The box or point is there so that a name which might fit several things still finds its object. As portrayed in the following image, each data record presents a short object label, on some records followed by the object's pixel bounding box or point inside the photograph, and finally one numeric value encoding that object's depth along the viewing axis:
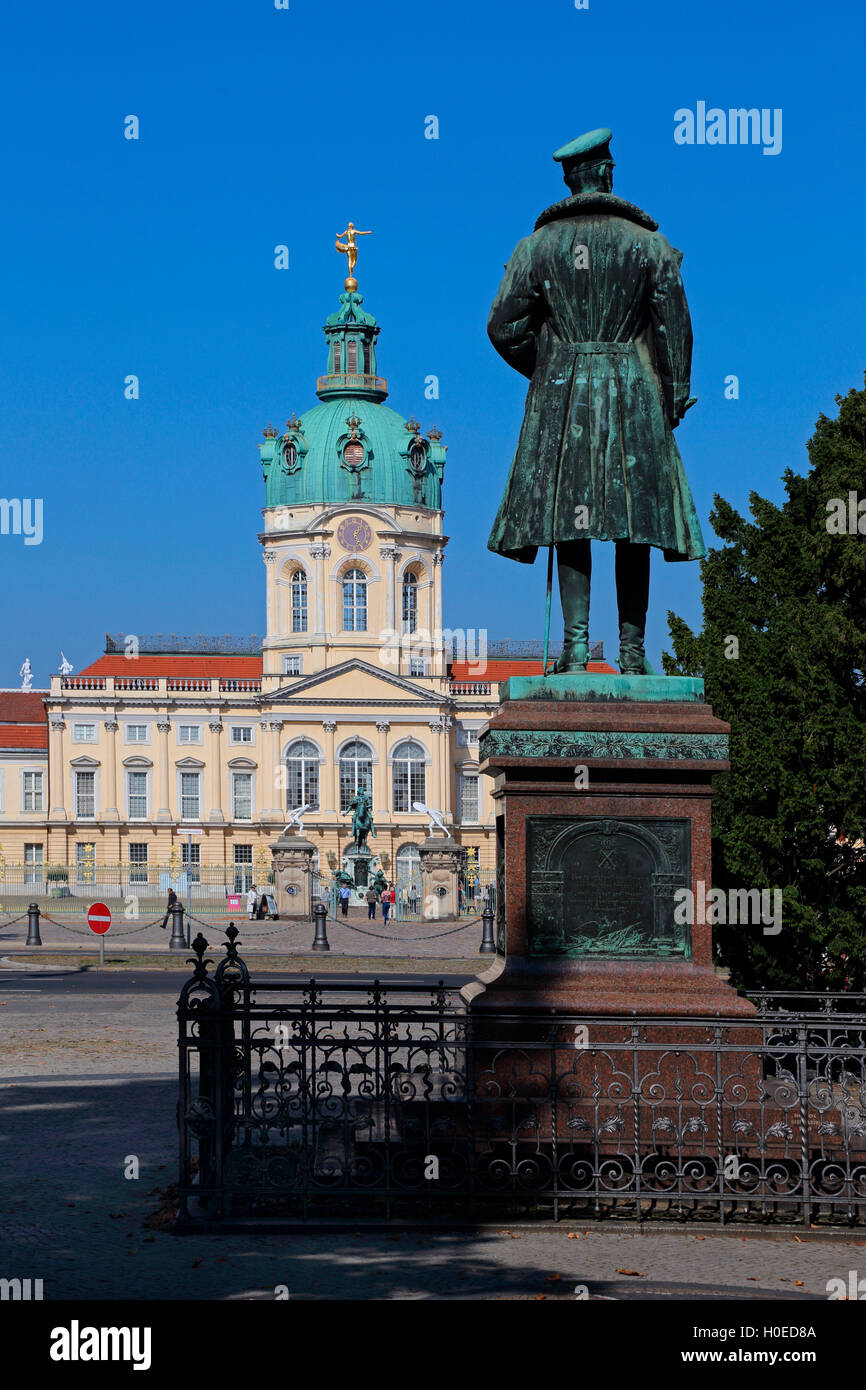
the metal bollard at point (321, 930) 34.31
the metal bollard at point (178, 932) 34.34
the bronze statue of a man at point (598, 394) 9.18
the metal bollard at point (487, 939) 33.56
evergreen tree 13.77
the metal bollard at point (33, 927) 34.31
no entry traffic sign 28.42
